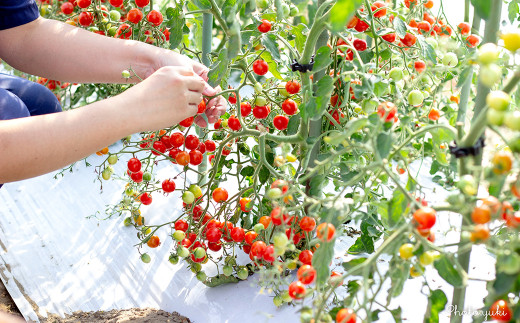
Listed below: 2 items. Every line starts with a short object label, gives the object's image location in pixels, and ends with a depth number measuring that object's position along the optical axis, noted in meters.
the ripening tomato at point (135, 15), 1.24
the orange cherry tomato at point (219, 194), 1.07
